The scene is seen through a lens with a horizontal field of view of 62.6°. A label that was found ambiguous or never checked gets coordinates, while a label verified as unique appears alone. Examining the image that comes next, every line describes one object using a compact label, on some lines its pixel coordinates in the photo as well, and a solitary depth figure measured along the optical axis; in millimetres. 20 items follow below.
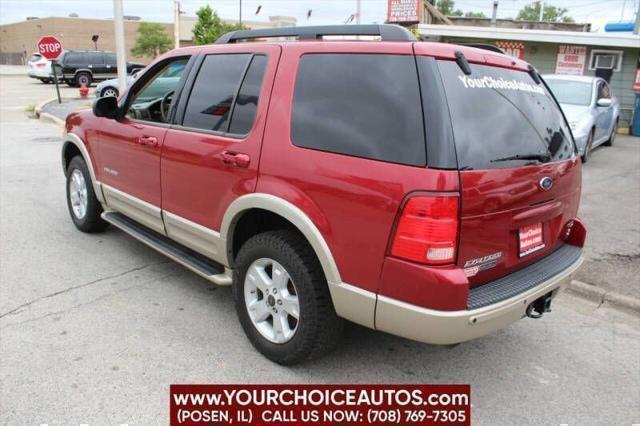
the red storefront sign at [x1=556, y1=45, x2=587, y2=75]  16312
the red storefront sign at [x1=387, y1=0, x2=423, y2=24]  18859
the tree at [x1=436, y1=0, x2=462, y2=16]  80125
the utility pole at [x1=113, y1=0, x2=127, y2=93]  12219
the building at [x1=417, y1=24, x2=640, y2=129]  15492
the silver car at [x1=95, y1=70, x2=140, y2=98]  16984
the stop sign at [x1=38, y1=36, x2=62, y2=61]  15547
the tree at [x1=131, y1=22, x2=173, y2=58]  58406
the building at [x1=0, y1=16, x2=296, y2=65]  67750
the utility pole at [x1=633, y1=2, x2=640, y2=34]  17819
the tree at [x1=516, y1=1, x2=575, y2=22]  93625
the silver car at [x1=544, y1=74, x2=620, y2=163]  9117
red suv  2455
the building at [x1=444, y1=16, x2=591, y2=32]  23330
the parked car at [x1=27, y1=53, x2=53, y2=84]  28923
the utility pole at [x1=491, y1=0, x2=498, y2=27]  23295
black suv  26438
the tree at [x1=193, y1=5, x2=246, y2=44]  36875
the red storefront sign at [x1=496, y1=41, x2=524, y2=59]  16859
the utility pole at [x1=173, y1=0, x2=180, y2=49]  34281
